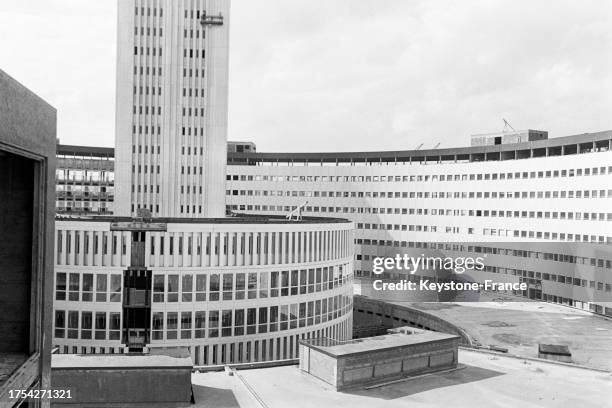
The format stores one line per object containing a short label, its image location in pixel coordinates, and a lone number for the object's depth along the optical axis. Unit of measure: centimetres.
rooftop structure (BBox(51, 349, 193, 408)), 2795
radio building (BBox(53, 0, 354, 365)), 4222
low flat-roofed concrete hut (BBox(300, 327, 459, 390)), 3241
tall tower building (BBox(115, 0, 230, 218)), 7888
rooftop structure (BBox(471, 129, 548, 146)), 9438
